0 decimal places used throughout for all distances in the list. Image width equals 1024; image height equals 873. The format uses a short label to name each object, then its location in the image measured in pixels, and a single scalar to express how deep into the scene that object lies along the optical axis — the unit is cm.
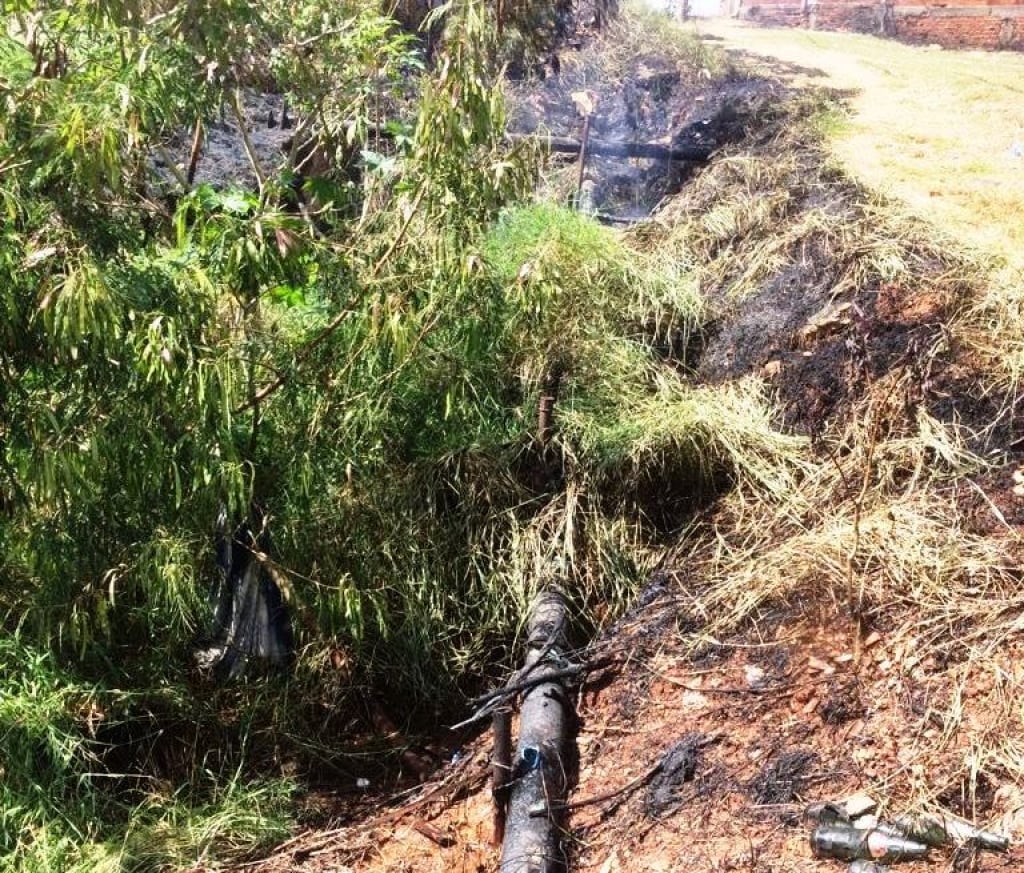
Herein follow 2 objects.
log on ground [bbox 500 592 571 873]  318
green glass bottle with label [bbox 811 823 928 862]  272
